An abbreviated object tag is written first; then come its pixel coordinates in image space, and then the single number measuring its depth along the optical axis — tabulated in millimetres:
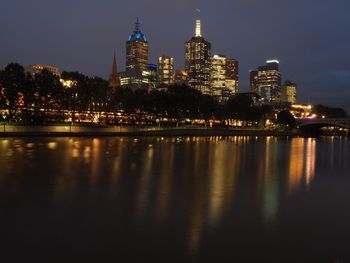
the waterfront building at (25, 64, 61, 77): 194562
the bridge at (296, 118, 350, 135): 148362
